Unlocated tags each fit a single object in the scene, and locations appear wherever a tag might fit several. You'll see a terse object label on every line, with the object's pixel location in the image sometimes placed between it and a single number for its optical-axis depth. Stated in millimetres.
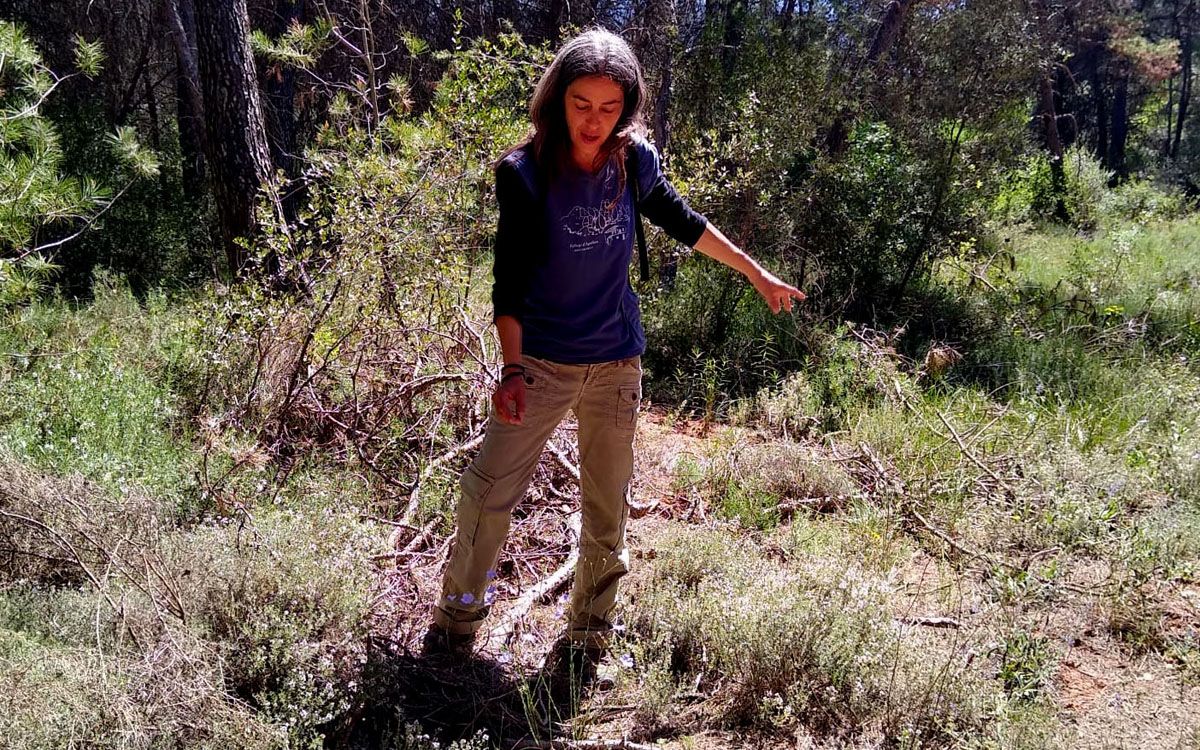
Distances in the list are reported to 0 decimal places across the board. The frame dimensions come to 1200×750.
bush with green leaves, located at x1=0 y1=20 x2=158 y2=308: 3352
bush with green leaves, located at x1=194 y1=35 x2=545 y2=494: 3500
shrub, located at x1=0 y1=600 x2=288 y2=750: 1783
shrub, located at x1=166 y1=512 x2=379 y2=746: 2078
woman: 2076
